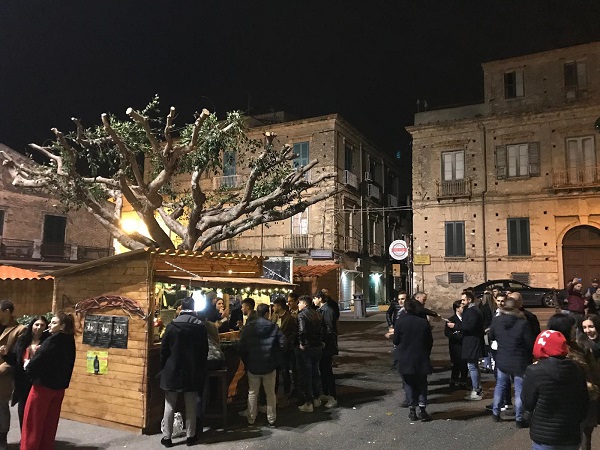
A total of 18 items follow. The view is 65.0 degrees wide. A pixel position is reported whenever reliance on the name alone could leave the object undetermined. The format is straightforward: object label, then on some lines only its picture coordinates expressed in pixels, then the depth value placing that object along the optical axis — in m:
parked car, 18.62
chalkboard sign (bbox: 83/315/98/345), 6.77
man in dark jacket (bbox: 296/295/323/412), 7.11
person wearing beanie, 3.53
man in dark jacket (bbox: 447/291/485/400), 7.24
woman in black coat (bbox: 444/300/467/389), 8.04
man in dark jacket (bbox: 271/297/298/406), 7.57
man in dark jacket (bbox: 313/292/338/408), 7.47
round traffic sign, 18.14
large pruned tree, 10.99
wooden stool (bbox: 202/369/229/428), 6.49
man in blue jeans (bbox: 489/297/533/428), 5.94
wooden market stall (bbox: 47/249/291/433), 6.31
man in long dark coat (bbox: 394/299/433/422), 6.46
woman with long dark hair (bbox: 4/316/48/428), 5.40
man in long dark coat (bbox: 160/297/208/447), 5.66
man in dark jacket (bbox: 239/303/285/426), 6.46
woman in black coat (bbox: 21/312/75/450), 4.89
